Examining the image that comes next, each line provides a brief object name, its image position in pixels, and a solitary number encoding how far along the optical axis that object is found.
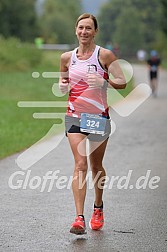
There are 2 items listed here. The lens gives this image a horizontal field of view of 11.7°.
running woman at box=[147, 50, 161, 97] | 34.12
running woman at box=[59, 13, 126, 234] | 7.87
